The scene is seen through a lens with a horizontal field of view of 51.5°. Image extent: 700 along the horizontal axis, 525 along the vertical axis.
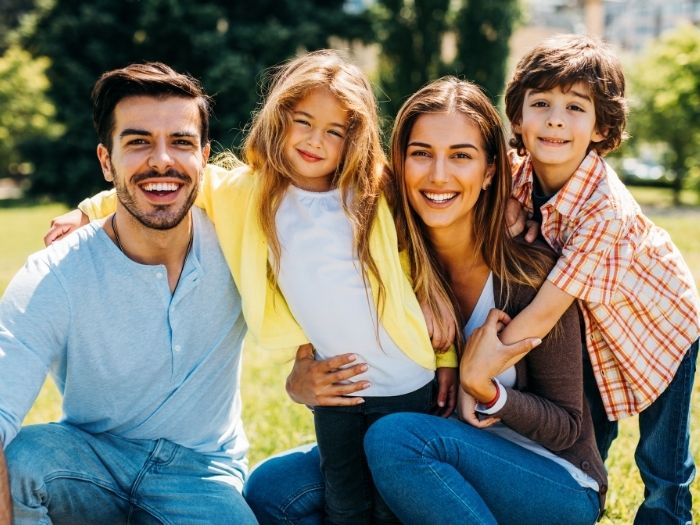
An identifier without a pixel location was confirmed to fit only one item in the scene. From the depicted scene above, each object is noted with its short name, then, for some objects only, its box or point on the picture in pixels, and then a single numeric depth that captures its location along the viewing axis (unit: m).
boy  2.90
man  2.62
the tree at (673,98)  18.81
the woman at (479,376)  2.57
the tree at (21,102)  29.52
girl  2.86
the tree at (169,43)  16.28
